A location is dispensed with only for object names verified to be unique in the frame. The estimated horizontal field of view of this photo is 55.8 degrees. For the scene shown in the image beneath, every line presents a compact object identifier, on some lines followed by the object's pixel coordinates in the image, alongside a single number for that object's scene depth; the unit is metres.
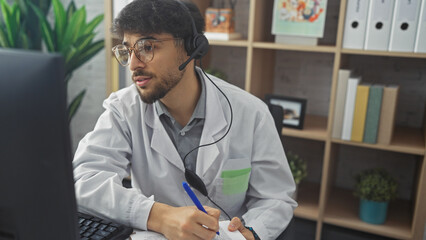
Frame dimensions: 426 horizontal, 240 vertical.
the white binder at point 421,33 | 1.79
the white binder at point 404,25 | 1.81
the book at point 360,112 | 1.95
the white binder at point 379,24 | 1.84
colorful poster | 2.00
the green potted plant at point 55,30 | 2.33
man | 1.15
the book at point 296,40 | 2.04
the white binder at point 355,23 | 1.88
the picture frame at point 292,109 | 2.12
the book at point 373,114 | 1.93
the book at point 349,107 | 1.96
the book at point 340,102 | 1.97
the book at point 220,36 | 2.16
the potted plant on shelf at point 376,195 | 2.03
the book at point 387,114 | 1.92
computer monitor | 0.50
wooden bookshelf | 1.94
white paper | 0.89
